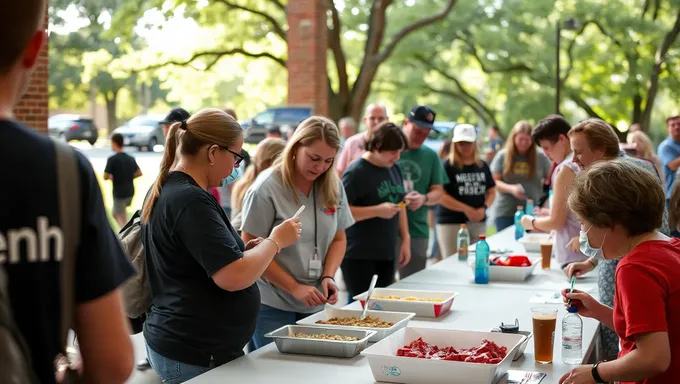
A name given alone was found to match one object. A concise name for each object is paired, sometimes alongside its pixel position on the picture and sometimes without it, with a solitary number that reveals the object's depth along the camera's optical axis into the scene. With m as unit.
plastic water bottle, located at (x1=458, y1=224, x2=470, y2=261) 5.49
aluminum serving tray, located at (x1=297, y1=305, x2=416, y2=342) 3.12
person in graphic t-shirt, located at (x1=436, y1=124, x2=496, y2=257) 6.52
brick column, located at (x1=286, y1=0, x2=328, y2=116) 12.10
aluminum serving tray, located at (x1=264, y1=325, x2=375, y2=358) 2.86
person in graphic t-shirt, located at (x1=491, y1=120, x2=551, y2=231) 7.43
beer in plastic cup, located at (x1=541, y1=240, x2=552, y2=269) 5.08
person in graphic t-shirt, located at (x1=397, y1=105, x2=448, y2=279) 5.88
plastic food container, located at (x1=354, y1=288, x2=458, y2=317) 3.62
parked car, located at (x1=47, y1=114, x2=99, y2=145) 24.99
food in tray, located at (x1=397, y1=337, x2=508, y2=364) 2.60
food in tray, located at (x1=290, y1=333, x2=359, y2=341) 2.95
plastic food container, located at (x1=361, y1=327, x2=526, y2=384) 2.49
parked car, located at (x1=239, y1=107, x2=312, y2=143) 11.30
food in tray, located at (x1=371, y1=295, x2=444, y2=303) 3.74
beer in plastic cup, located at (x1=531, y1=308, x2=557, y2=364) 2.87
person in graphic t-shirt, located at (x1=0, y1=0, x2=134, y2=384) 1.19
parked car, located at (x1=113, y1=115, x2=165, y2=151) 23.58
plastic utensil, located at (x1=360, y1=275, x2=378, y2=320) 3.37
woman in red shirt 2.07
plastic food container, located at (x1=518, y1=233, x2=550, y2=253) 5.77
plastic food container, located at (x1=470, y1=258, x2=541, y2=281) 4.66
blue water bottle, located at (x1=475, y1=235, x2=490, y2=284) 4.59
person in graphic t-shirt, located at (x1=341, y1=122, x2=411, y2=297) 4.88
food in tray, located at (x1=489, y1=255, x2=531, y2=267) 4.75
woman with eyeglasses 2.58
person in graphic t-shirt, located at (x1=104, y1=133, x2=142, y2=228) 11.14
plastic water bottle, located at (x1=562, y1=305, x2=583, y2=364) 2.86
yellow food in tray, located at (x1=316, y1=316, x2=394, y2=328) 3.22
